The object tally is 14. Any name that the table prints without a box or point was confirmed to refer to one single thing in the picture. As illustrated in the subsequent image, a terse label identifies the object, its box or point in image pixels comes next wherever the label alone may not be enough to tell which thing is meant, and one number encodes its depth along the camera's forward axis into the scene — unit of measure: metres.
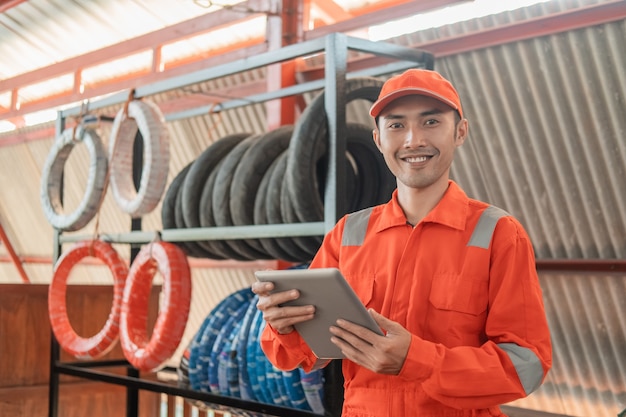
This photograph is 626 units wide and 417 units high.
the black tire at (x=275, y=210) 3.79
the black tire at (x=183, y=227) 4.48
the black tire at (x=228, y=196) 4.12
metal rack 3.37
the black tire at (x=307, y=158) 3.43
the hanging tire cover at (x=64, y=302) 4.68
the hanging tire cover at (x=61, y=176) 4.90
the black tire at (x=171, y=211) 4.54
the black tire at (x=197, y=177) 4.36
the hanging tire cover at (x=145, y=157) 4.44
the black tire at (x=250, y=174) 4.01
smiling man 1.84
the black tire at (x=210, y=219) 4.29
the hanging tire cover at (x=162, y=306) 4.18
